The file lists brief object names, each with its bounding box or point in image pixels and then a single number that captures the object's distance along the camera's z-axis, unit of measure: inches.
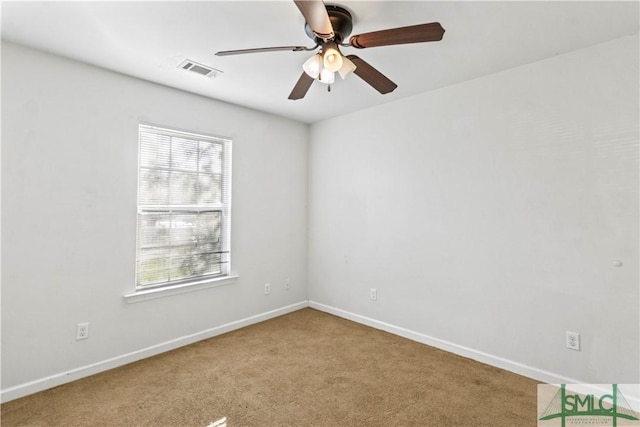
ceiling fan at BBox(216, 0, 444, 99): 60.4
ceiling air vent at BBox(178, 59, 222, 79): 98.7
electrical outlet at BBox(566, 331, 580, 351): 91.4
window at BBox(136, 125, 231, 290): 115.3
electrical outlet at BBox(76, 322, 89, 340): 98.1
